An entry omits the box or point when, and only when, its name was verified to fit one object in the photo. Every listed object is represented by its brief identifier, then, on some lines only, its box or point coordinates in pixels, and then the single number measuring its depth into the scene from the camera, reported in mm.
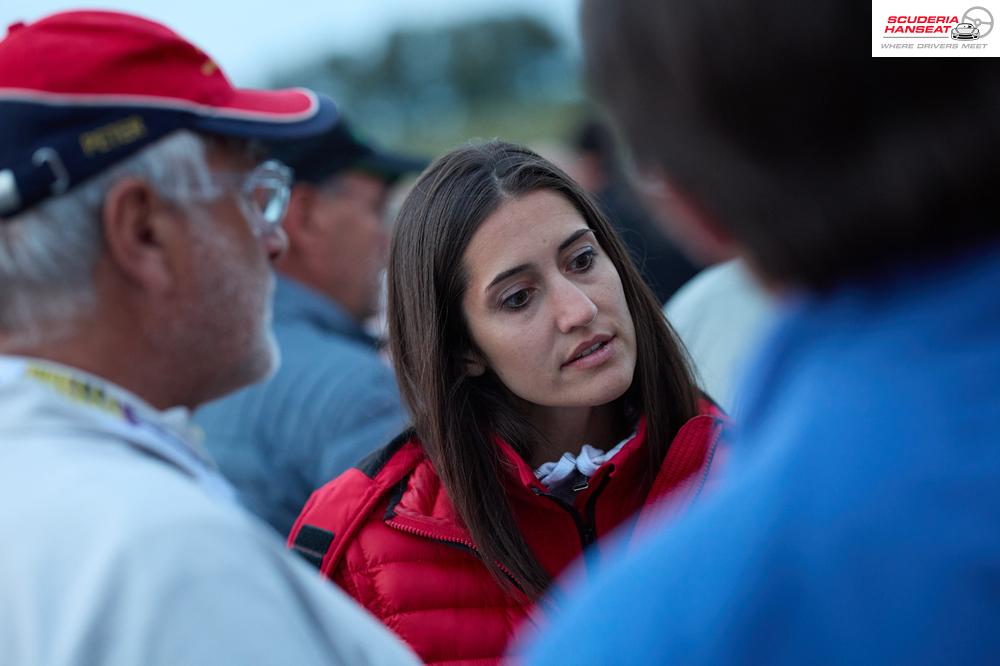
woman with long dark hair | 2154
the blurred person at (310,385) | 3082
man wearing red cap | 1108
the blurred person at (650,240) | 4984
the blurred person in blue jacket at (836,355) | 746
